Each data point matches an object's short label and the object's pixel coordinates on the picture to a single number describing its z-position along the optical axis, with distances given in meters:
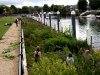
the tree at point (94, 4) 79.73
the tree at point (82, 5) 87.37
